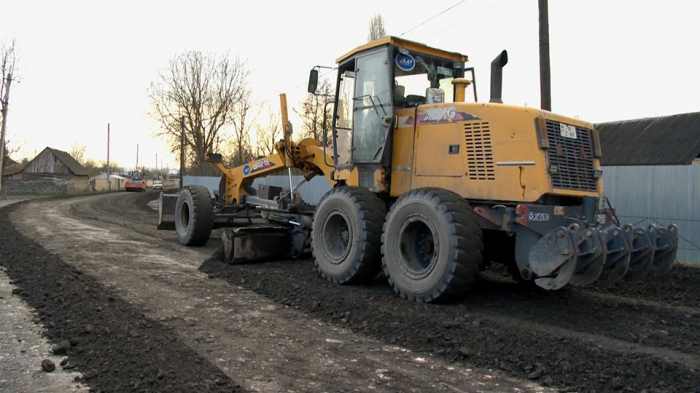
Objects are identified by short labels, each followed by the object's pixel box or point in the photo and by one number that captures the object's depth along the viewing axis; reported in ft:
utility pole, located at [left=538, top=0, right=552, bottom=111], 37.47
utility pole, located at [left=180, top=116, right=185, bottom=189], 124.48
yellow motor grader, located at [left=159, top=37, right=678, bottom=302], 18.40
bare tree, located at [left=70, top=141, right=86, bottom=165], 286.52
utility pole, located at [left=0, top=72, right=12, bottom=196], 110.83
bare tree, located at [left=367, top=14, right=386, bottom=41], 91.25
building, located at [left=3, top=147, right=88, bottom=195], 151.74
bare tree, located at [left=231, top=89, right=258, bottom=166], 132.87
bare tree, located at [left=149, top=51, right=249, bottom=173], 133.80
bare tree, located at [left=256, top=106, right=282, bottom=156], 126.41
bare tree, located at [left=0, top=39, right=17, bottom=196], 111.24
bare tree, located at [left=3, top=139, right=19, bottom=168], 132.22
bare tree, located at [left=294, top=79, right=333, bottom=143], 92.83
